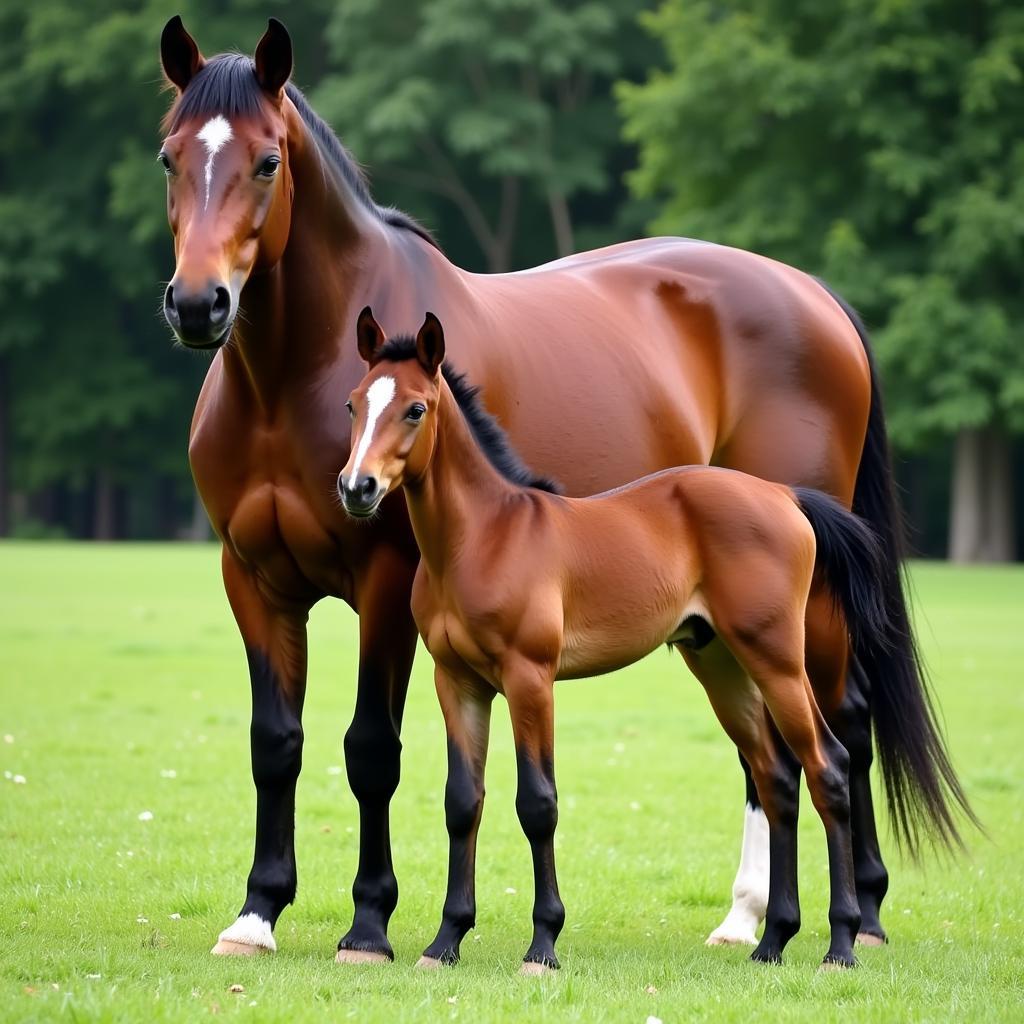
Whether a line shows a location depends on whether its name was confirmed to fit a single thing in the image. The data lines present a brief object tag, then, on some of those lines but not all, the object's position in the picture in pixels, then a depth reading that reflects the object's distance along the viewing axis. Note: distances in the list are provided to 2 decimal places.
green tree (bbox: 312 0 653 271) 76.56
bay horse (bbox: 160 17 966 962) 10.77
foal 10.58
